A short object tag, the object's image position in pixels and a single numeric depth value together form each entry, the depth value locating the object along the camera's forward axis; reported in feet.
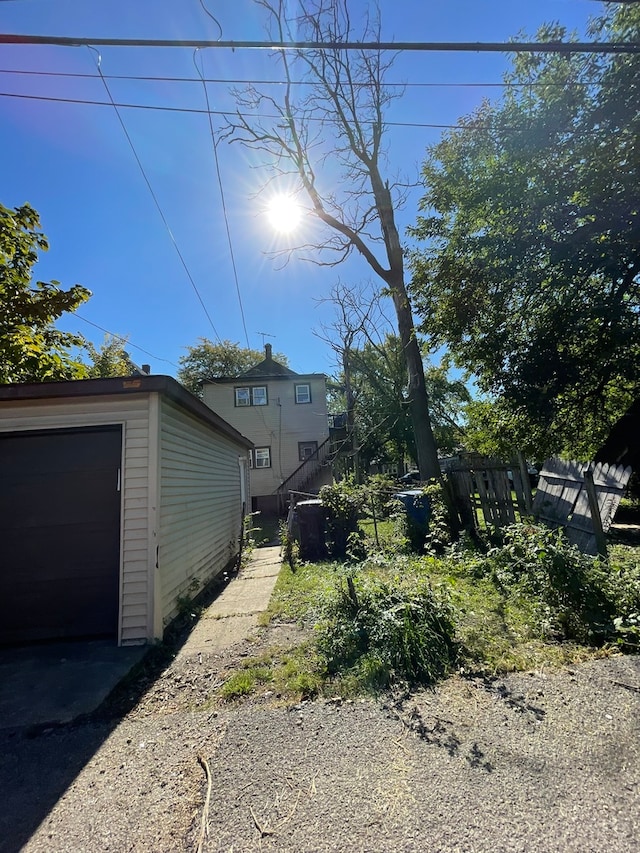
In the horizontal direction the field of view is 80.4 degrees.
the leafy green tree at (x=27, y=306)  21.24
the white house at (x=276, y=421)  60.59
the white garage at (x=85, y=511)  13.47
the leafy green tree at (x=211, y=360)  109.70
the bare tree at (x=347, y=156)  29.01
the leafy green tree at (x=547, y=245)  17.66
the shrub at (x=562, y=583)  10.74
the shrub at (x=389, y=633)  9.61
